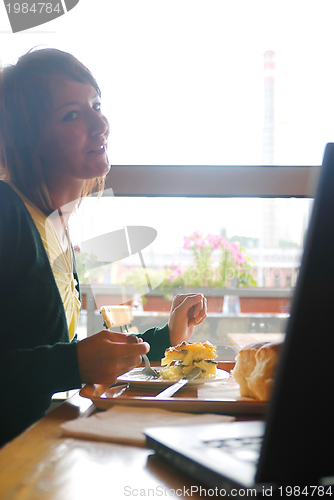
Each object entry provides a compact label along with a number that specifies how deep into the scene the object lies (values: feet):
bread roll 1.97
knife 2.10
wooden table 1.05
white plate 2.44
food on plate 2.69
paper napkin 1.46
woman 2.93
